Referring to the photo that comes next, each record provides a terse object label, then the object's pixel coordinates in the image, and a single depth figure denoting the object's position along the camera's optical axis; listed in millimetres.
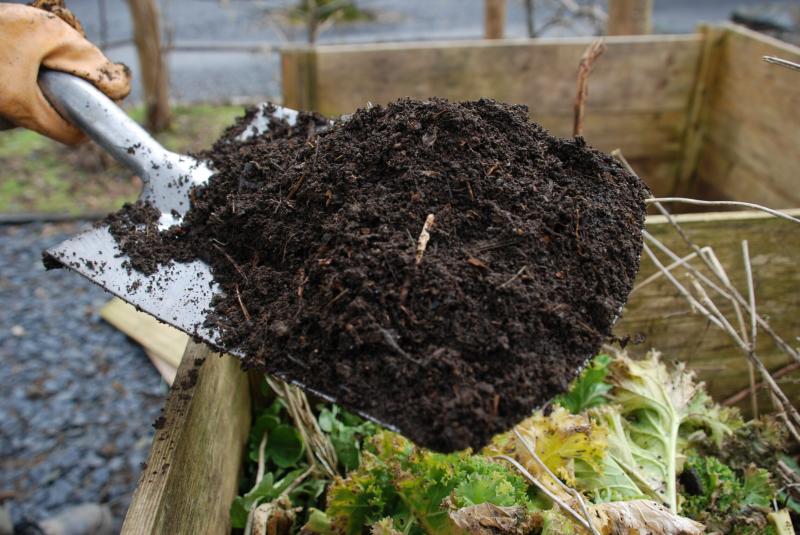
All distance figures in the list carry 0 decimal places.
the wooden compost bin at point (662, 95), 1144
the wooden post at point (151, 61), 1965
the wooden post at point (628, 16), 1604
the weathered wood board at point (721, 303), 849
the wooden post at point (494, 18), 1787
